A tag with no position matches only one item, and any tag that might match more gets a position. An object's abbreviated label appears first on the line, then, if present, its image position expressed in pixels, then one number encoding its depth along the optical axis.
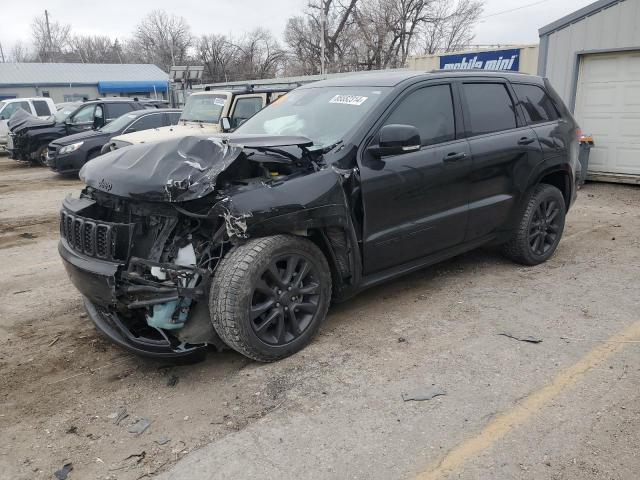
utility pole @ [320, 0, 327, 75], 33.81
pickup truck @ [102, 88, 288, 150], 9.65
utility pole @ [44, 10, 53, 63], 63.22
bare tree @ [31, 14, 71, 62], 63.78
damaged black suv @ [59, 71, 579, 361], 3.17
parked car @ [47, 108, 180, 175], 11.88
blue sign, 14.23
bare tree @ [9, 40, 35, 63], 70.94
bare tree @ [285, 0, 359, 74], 41.12
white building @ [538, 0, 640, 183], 9.47
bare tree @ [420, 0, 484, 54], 42.90
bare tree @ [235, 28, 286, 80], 51.59
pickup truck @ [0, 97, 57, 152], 17.48
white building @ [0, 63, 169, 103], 40.41
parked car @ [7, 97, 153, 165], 14.25
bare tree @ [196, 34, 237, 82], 53.47
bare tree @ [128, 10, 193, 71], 60.45
